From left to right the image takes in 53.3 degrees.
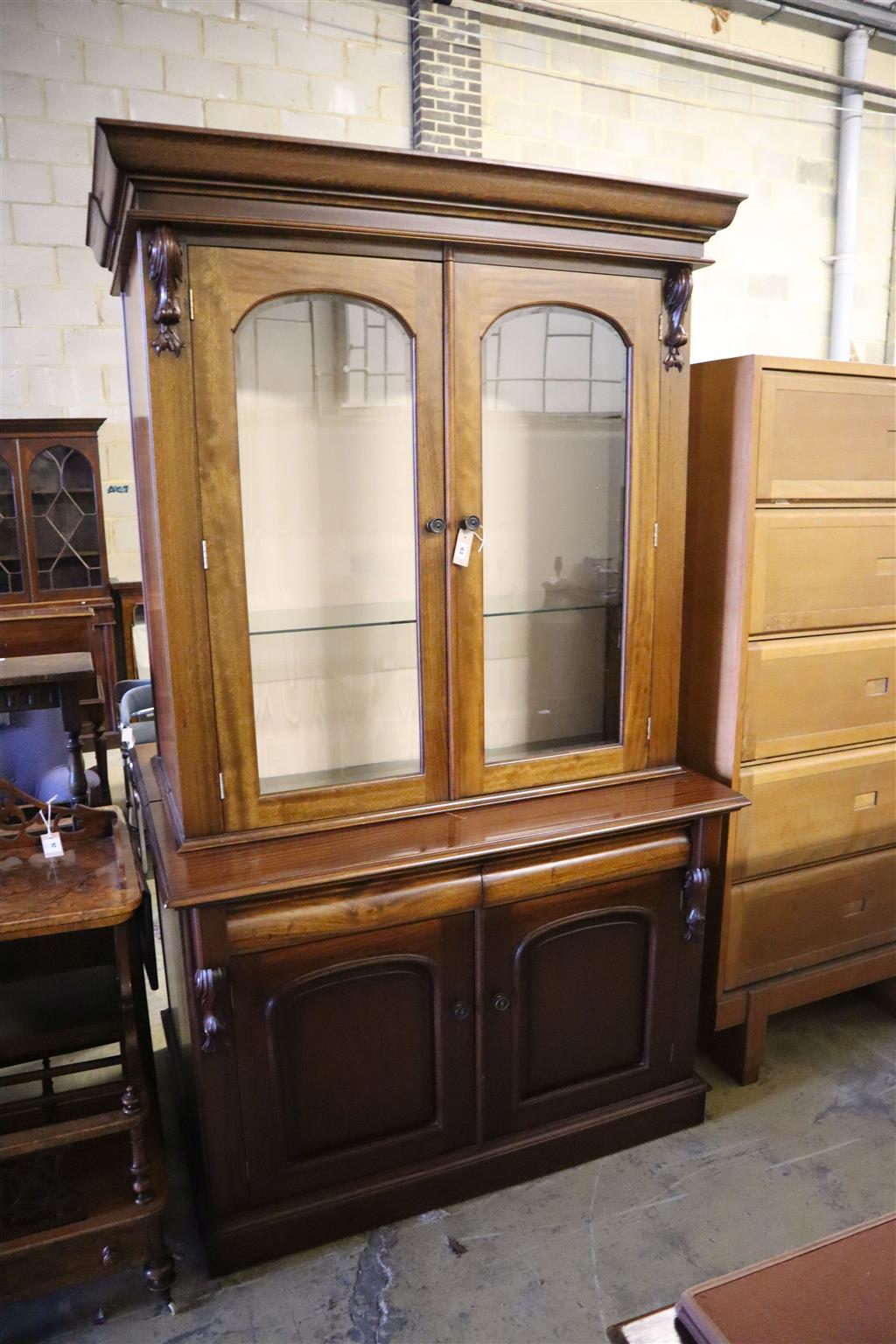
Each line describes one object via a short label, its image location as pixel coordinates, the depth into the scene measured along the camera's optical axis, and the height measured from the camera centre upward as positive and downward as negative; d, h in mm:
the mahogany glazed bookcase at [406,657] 1566 -290
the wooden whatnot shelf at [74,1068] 1576 -1079
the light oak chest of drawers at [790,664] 2049 -371
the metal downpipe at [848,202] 5066 +1819
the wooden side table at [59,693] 1866 -369
